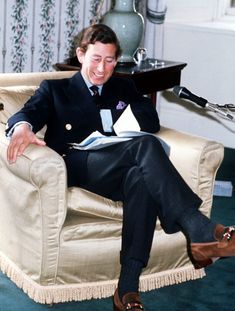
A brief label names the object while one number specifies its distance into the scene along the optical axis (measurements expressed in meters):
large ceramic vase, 3.47
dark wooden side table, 3.41
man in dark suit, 2.29
